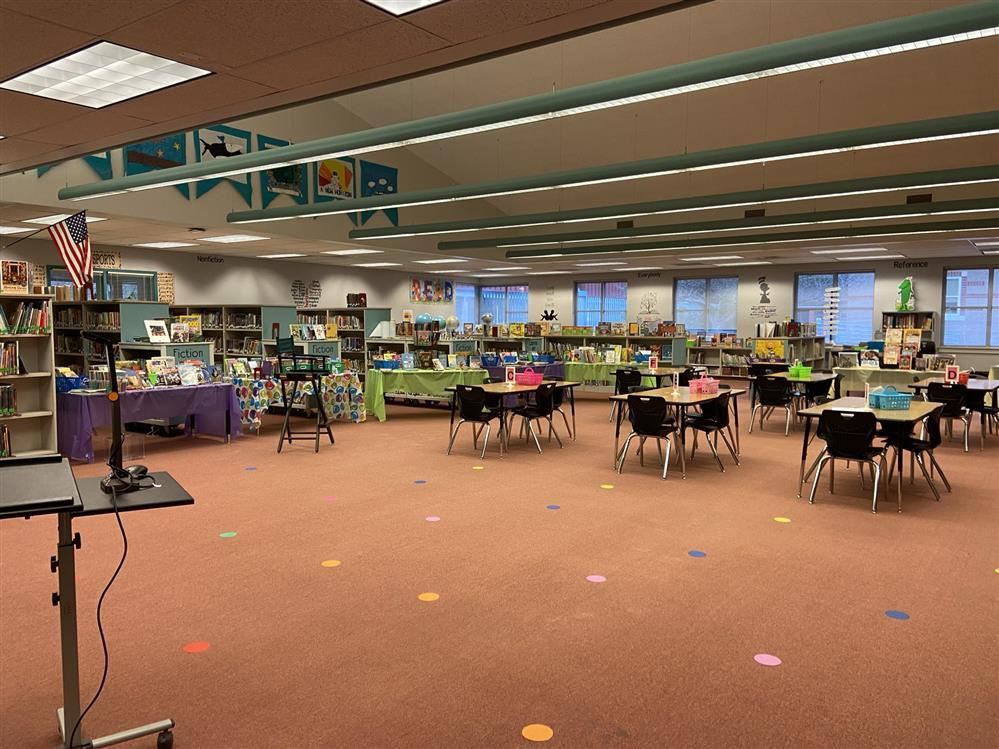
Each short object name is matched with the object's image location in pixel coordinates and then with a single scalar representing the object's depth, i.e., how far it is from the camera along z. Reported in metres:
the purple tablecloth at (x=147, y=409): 7.80
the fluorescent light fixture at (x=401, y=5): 3.12
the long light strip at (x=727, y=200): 7.65
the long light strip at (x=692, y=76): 4.07
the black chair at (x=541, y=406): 8.78
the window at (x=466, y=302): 24.55
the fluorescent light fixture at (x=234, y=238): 12.63
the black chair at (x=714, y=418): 7.66
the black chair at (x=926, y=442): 6.42
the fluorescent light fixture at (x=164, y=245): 13.82
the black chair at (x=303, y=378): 8.84
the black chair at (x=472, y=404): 8.34
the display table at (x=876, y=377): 11.31
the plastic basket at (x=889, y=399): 6.57
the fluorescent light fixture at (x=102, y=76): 3.83
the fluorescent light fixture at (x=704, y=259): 17.08
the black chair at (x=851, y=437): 6.04
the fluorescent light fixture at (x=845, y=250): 15.26
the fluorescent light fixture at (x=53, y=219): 9.74
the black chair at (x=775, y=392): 9.88
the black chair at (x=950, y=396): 8.55
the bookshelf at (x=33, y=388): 7.55
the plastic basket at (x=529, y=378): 9.30
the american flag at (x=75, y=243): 8.52
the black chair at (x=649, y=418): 7.20
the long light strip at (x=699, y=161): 5.90
